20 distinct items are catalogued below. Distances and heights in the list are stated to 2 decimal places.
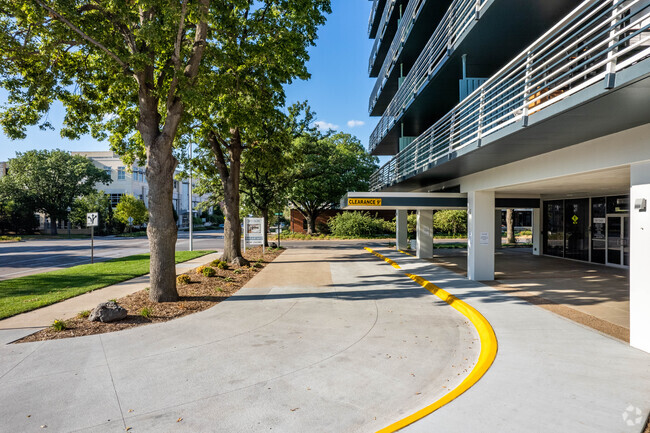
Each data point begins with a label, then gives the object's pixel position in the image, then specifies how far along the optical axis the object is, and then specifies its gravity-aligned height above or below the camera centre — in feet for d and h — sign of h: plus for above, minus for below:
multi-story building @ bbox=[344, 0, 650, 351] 18.39 +5.23
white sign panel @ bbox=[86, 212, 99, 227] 57.46 -0.32
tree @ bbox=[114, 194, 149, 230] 164.66 +3.29
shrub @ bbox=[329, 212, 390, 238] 123.24 -2.23
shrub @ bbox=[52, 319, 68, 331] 22.49 -6.83
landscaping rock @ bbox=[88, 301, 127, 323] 24.21 -6.53
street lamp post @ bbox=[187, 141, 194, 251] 78.22 +4.63
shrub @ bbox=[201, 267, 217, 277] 41.68 -6.33
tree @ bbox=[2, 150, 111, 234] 157.79 +16.39
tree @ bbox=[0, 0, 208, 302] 27.12 +13.61
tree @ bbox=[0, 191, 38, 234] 153.07 +0.27
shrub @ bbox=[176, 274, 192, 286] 37.86 -6.59
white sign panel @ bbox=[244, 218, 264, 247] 64.13 -2.35
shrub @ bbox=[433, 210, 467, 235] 125.29 -0.71
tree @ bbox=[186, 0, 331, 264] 34.04 +16.34
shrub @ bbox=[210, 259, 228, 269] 47.60 -6.27
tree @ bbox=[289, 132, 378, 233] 109.13 +13.53
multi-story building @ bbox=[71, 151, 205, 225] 202.69 +21.76
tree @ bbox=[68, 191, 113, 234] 158.61 +3.64
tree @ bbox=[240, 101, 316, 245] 56.63 +9.31
